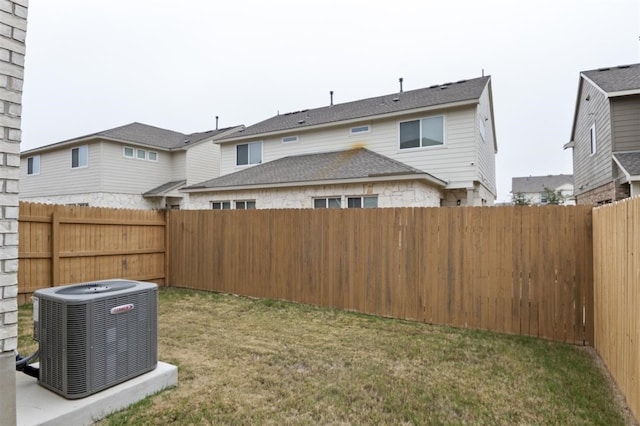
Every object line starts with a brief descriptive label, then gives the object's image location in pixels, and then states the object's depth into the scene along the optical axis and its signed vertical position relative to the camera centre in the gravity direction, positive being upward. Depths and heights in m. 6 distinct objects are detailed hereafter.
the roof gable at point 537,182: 46.06 +4.99
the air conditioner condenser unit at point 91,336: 2.96 -1.03
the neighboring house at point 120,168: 17.72 +2.82
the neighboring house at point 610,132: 10.05 +2.79
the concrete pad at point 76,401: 2.72 -1.51
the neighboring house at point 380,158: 10.99 +2.24
